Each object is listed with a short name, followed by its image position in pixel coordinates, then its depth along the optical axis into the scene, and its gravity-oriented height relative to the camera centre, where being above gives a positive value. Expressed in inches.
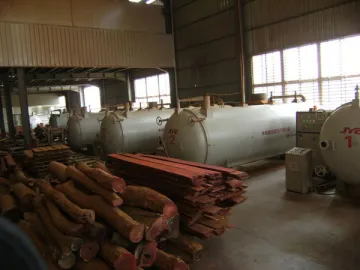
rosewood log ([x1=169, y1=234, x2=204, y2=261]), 122.2 -57.1
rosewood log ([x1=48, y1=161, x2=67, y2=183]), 175.3 -34.4
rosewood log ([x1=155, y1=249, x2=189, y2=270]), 110.1 -56.7
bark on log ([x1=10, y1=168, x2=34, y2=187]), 201.8 -44.2
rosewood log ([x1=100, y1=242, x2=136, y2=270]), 102.3 -50.3
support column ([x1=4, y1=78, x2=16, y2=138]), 551.8 +13.5
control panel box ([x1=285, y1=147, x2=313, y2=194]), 203.8 -48.6
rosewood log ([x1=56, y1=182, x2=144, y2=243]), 106.7 -39.8
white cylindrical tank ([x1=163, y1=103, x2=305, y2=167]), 224.2 -25.0
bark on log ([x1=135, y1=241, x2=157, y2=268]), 112.3 -53.6
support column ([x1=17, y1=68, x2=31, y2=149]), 420.2 +11.8
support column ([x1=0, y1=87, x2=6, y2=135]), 687.9 -17.4
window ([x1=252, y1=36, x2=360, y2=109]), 345.4 +31.7
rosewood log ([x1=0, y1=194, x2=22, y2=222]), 167.0 -51.2
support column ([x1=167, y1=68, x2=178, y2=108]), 566.1 +35.9
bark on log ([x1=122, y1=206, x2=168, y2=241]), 110.7 -42.5
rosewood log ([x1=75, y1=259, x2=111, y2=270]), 107.3 -54.8
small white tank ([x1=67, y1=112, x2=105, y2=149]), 409.4 -24.7
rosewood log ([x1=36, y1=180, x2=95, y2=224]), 113.0 -38.2
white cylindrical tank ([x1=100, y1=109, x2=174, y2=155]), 320.8 -25.4
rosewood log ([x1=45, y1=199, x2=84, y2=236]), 113.3 -42.9
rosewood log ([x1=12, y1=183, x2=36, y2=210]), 165.5 -44.4
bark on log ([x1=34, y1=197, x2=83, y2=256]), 109.2 -46.9
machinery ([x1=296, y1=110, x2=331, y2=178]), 231.8 -26.5
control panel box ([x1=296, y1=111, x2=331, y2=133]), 233.3 -18.3
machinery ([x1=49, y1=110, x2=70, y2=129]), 574.2 -14.7
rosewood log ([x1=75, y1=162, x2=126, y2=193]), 123.4 -29.1
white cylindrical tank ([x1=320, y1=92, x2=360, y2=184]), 177.0 -27.7
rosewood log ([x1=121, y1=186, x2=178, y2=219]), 118.5 -37.2
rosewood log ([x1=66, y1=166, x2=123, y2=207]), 120.6 -33.4
